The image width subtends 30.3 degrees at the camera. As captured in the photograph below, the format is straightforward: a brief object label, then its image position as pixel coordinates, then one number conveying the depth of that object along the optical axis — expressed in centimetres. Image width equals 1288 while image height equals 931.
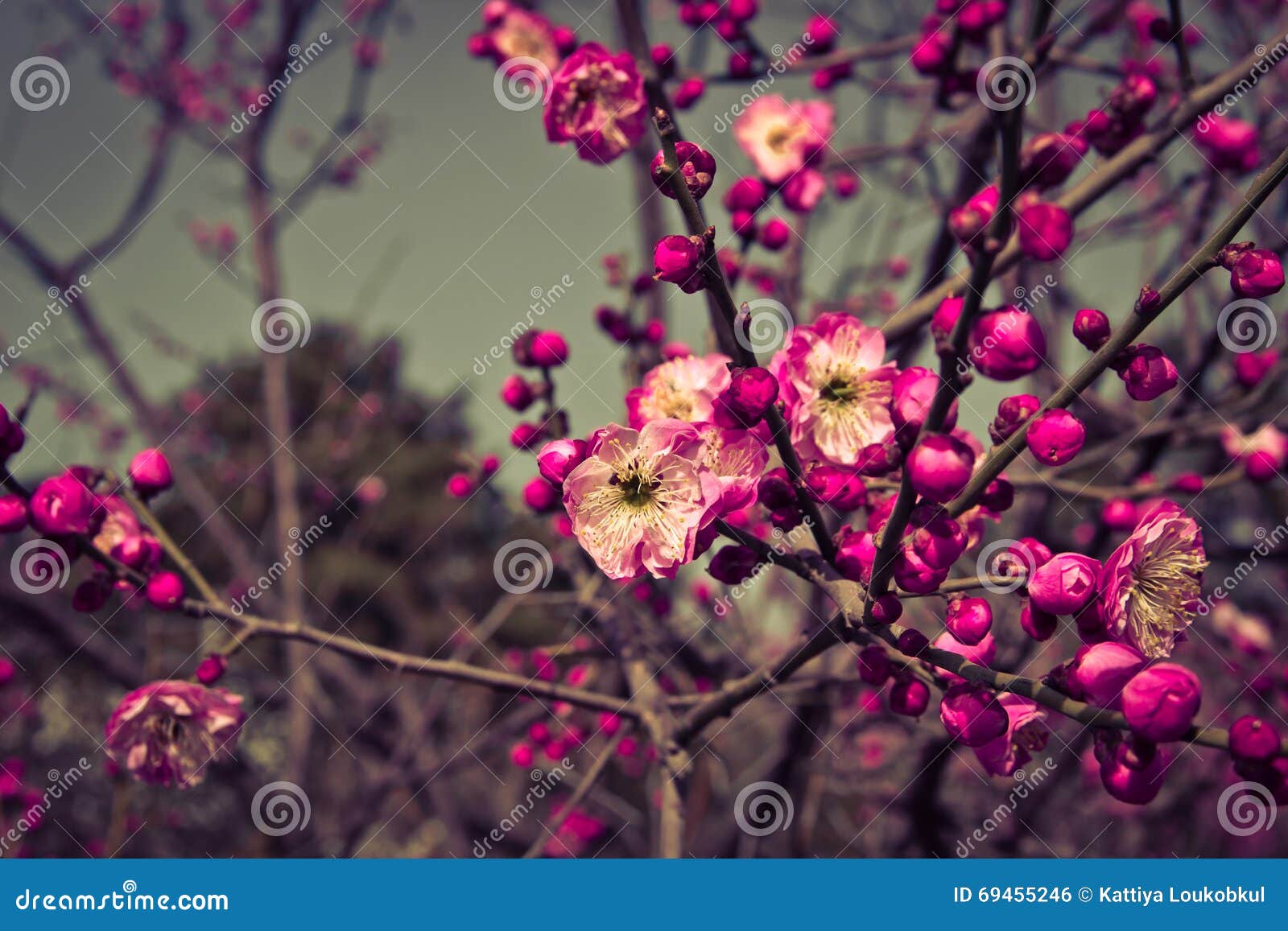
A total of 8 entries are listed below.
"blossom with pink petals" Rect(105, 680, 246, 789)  42
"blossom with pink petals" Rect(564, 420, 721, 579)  37
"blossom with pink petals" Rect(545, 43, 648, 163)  43
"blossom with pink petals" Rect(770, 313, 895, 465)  39
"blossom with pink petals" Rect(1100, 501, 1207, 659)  37
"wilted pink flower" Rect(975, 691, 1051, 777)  38
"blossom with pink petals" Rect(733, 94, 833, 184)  49
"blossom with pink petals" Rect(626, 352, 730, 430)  39
